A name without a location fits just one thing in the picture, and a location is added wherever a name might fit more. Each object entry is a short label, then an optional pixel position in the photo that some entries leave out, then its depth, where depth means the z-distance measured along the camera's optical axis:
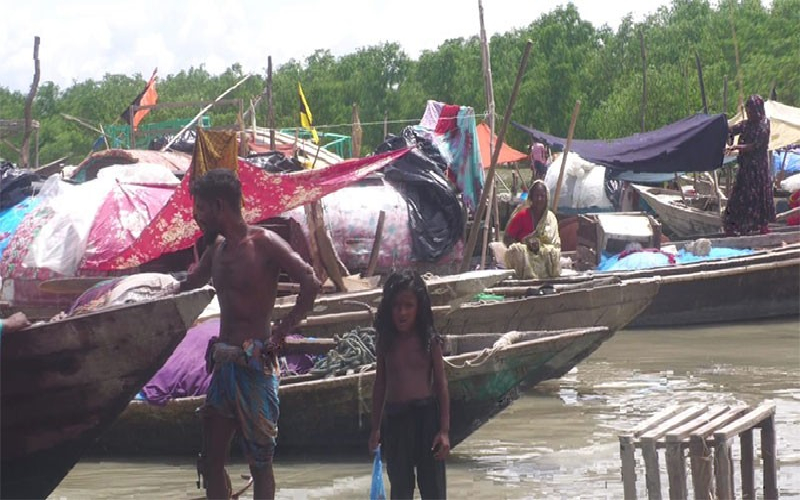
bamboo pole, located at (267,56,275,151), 16.50
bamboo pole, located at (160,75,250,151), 17.02
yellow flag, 23.06
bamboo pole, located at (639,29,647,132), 25.06
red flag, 22.26
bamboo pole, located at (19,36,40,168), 17.52
